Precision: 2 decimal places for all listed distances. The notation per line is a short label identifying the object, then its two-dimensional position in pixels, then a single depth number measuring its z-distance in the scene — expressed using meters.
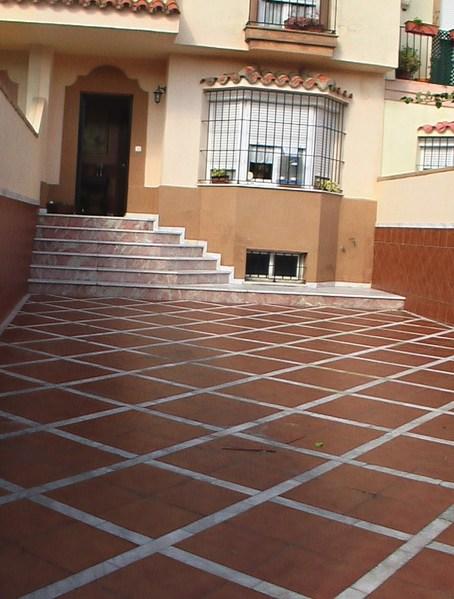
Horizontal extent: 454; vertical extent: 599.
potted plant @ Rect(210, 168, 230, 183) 14.30
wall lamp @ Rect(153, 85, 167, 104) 14.89
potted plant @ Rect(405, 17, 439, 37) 15.84
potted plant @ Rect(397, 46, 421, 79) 15.55
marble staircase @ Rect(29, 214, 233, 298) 12.31
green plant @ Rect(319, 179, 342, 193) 14.55
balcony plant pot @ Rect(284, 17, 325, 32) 14.13
